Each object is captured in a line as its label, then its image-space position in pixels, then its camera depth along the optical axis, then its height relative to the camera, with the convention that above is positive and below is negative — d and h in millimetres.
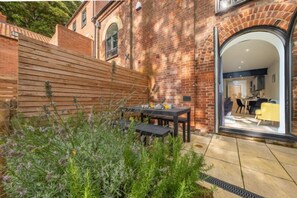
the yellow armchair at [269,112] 3562 -354
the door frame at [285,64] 2615 +806
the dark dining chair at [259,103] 5594 -149
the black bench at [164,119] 2908 -464
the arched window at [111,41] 6570 +3053
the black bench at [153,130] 1974 -498
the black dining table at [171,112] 2354 -243
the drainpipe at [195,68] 3644 +887
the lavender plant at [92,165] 786 -471
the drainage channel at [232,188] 1312 -957
